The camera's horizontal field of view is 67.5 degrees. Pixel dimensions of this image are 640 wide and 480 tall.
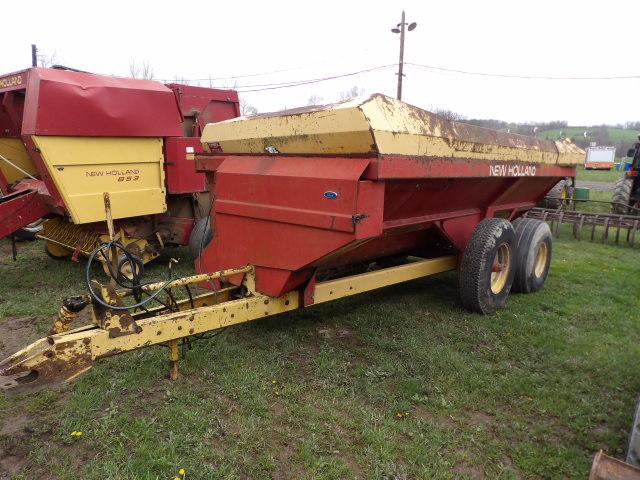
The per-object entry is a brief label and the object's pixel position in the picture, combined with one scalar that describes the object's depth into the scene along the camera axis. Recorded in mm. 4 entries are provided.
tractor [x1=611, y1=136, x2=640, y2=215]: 11477
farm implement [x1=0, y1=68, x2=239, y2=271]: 4844
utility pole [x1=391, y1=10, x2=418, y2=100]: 20812
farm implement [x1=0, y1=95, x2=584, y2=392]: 2752
